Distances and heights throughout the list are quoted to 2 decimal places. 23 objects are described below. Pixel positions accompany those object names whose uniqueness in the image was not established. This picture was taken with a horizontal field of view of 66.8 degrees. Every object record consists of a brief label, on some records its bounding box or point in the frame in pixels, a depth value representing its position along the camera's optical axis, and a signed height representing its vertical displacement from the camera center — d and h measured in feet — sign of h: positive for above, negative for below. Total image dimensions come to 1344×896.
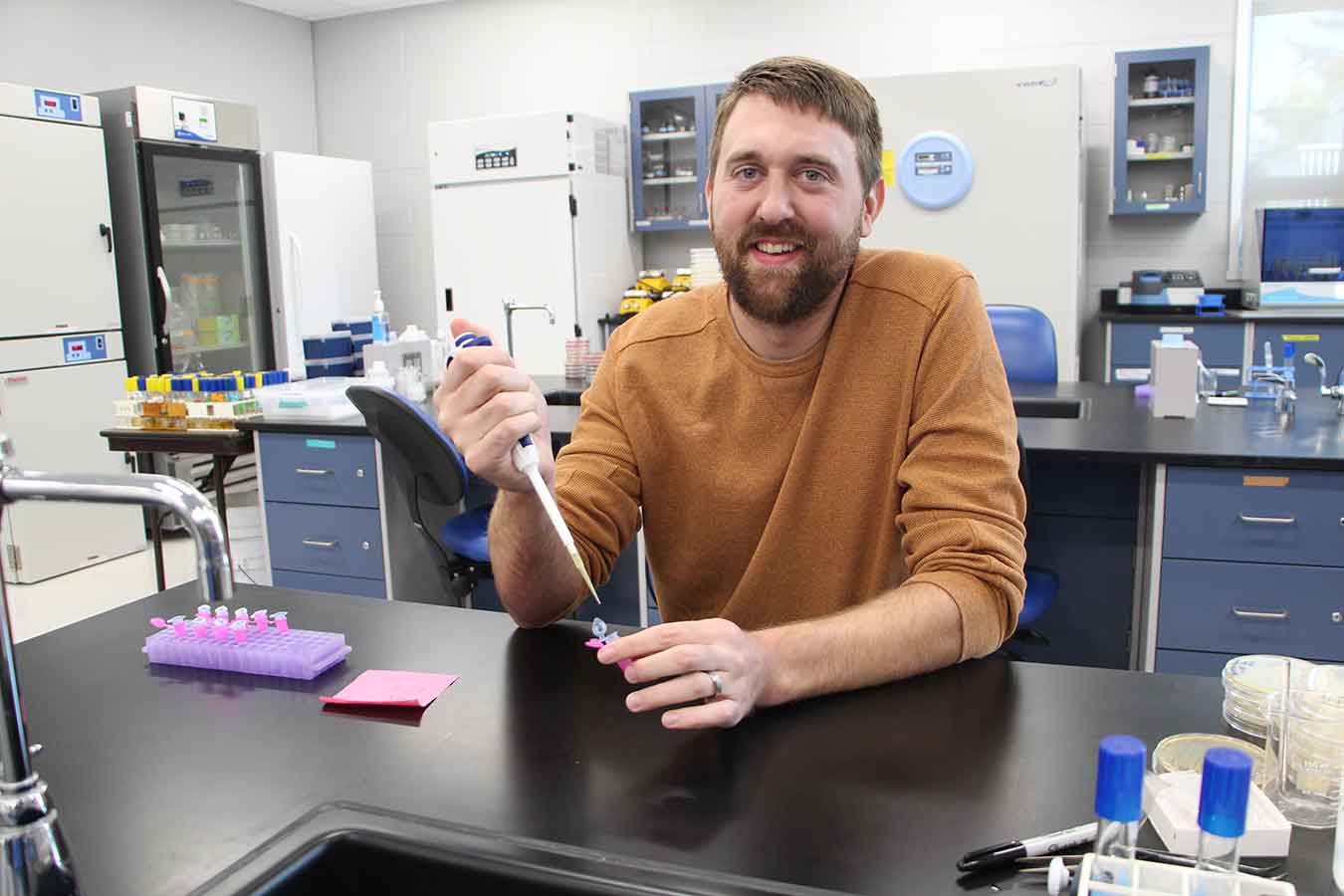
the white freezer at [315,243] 16.61 +1.24
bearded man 3.99 -0.50
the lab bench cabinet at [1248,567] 6.89 -1.89
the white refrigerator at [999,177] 14.16 +1.71
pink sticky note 3.26 -1.21
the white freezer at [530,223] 16.02 +1.41
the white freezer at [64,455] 13.15 -1.76
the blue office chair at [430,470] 8.15 -1.28
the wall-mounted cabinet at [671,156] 16.83 +2.58
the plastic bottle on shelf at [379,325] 11.68 -0.11
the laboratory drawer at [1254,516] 6.88 -1.53
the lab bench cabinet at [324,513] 9.90 -1.92
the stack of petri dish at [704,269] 14.65 +0.54
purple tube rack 3.51 -1.16
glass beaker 2.50 -1.16
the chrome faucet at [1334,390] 8.61 -0.87
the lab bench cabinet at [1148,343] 14.15 -0.74
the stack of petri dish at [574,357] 13.08 -0.61
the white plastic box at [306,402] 10.02 -0.84
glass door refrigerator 14.49 +1.34
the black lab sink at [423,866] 2.30 -1.29
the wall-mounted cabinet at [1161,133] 14.74 +2.40
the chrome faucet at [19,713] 1.81 -0.72
